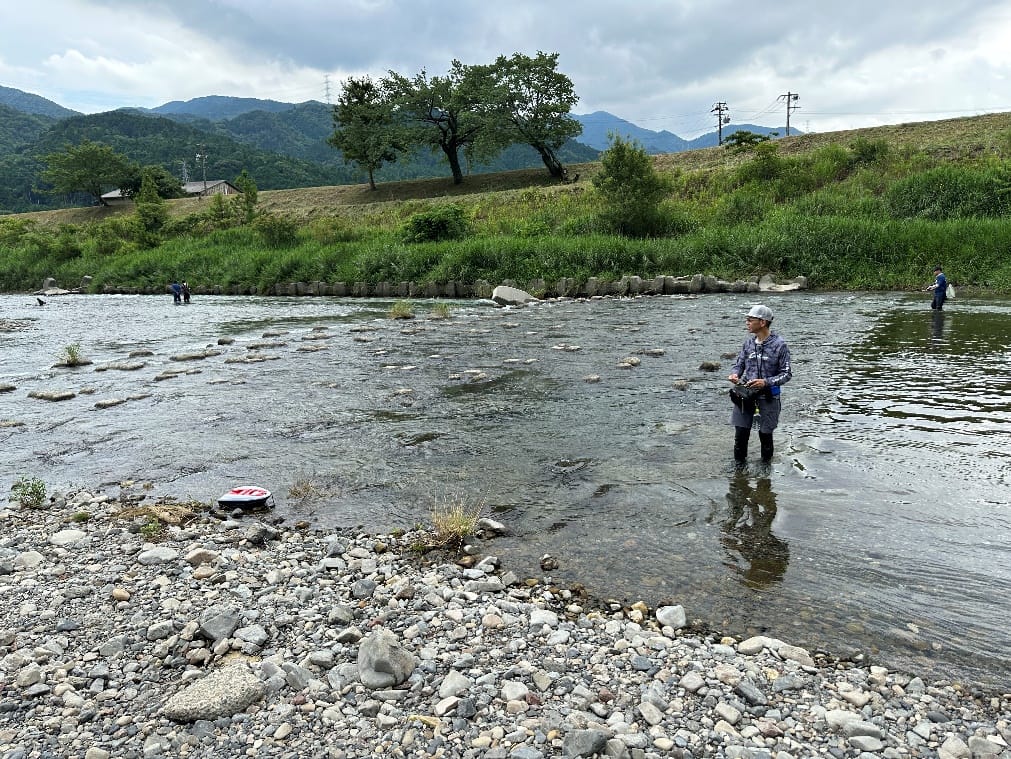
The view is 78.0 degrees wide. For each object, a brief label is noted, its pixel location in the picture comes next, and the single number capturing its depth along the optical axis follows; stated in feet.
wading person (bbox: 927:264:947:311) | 64.23
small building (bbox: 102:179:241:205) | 342.44
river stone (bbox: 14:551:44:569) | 18.44
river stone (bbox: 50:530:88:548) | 20.06
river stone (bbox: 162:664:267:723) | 11.87
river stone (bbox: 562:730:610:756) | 10.84
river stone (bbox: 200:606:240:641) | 14.52
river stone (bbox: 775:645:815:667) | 13.53
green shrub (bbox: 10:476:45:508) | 23.48
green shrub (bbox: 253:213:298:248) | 155.63
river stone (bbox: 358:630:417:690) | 12.94
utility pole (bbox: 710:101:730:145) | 361.71
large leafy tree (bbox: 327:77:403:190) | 239.30
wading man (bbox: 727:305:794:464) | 24.54
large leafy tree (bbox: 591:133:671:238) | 122.52
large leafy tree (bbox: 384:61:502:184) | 234.79
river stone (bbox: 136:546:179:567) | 18.57
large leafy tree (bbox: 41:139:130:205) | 338.13
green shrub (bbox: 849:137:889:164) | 143.84
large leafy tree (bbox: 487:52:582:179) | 227.61
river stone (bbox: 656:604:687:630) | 15.17
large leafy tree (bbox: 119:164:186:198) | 339.57
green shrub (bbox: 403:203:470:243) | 134.51
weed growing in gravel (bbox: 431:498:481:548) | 19.77
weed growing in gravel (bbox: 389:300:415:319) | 81.20
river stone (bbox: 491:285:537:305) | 93.97
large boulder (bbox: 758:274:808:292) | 95.20
